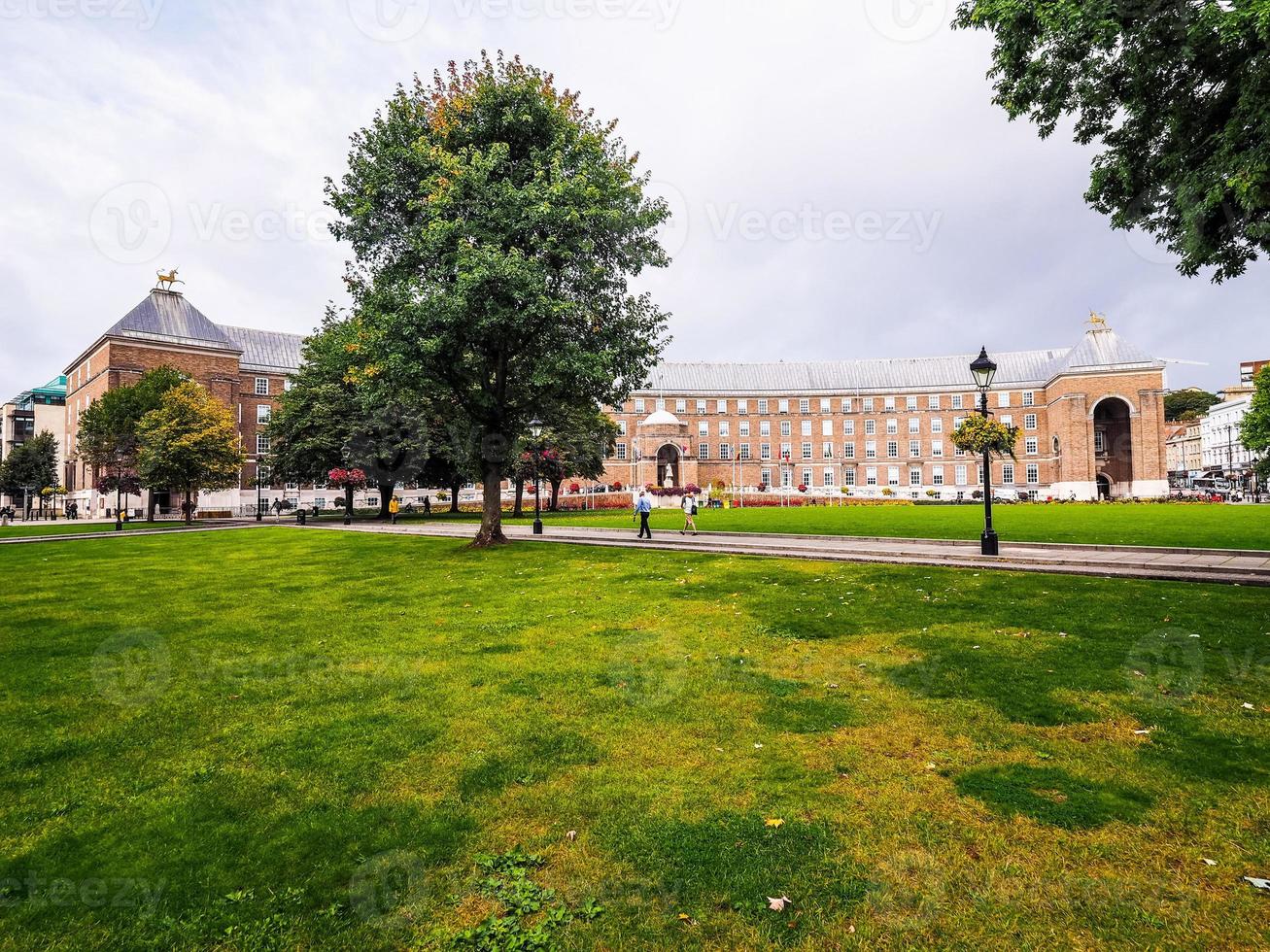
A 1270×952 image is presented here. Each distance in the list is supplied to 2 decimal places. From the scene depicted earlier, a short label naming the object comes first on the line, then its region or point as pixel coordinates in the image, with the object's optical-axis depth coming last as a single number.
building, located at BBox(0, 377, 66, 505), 94.56
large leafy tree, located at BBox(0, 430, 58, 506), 75.94
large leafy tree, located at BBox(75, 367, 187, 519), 46.22
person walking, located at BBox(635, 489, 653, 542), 22.97
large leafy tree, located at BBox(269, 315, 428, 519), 42.38
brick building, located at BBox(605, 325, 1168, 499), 70.69
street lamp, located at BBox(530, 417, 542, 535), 23.41
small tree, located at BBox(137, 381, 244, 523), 40.56
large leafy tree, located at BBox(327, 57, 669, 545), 17.06
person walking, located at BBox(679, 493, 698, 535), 25.50
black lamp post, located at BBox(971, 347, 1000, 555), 15.69
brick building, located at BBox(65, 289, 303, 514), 56.28
